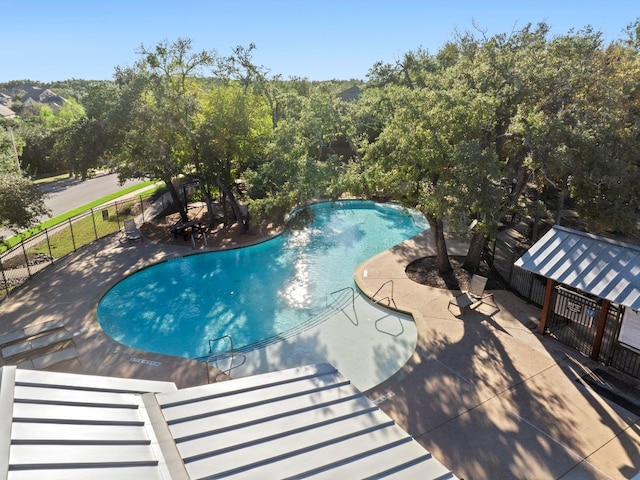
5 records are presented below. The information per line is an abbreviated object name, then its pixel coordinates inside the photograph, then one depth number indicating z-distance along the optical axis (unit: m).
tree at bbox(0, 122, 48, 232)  13.63
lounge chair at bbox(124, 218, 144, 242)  19.50
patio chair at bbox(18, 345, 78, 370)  10.15
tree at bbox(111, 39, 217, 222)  17.56
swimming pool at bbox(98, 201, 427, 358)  13.12
